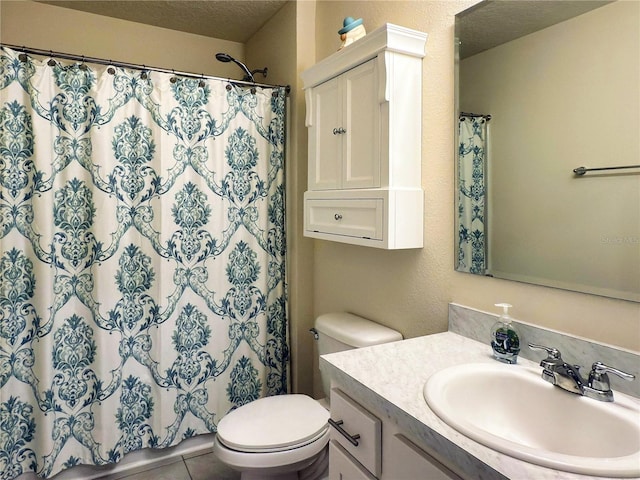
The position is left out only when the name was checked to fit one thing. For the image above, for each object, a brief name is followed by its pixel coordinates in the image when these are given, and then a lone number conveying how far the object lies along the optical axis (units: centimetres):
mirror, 99
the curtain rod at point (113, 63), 169
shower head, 214
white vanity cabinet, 85
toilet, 148
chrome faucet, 91
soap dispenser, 115
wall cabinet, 147
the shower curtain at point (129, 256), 173
